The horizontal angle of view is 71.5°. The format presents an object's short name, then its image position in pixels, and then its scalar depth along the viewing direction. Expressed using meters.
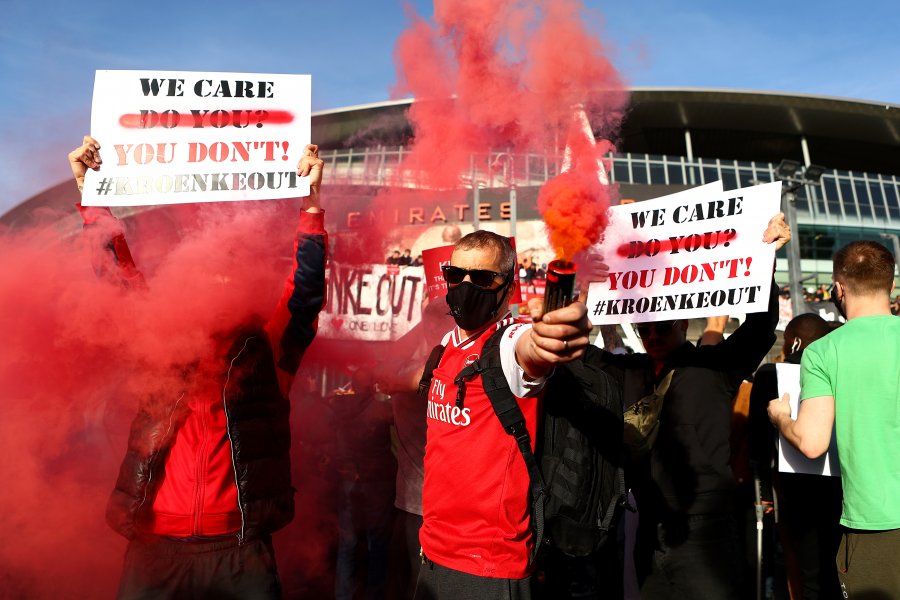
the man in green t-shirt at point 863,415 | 2.59
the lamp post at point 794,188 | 15.96
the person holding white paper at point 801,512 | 3.73
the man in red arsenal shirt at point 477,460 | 2.28
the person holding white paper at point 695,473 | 3.26
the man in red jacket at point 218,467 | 2.72
